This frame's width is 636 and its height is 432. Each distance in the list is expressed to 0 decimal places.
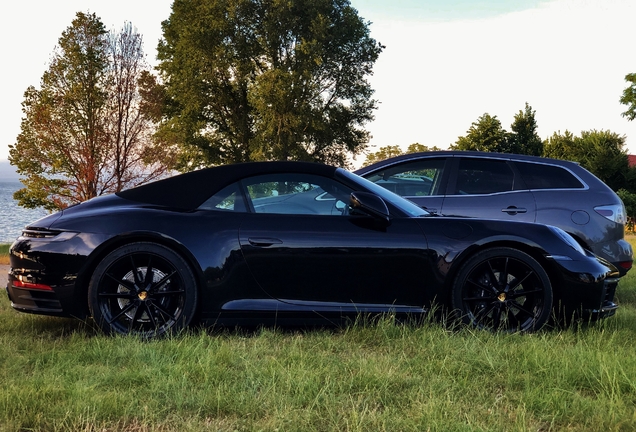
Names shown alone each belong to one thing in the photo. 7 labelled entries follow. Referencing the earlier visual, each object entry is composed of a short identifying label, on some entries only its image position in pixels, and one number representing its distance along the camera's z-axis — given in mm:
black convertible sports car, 4504
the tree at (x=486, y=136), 50594
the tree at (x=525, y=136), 50688
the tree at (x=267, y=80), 31906
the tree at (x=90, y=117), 25656
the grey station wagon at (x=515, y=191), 6461
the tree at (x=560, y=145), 48438
